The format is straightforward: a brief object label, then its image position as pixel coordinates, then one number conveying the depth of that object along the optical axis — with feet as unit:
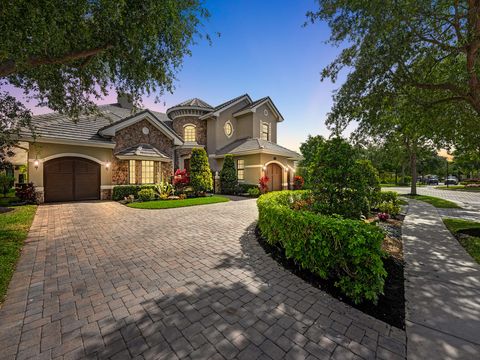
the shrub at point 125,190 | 50.49
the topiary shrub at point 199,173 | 56.85
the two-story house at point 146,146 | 45.50
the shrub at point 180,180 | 56.39
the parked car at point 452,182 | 152.76
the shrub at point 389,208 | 33.90
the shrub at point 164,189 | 52.03
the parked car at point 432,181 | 166.81
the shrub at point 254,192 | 60.08
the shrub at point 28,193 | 42.04
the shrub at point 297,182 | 76.75
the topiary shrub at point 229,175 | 65.65
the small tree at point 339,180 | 21.45
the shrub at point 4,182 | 55.57
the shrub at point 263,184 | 60.31
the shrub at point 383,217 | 30.37
